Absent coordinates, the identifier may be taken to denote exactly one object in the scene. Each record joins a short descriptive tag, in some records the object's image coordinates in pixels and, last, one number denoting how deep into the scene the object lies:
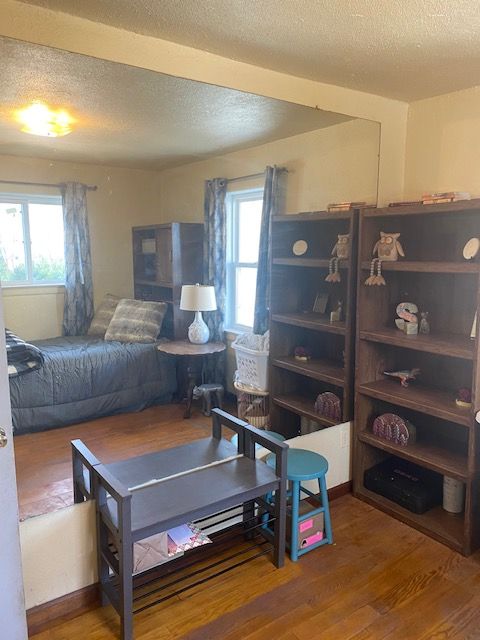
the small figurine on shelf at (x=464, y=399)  2.27
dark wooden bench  1.72
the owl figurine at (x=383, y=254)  2.52
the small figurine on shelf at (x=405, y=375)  2.62
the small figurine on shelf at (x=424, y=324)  2.56
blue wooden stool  2.22
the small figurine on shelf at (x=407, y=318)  2.53
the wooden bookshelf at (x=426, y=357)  2.25
